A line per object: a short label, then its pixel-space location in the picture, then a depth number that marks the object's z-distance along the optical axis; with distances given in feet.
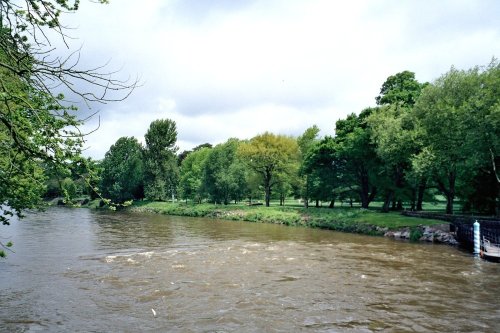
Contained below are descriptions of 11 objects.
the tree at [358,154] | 151.12
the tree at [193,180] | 233.55
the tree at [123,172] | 263.08
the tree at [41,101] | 17.61
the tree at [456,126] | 95.61
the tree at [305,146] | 182.58
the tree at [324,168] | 169.07
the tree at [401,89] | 157.79
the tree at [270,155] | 195.62
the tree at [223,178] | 211.82
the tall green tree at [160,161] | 251.80
